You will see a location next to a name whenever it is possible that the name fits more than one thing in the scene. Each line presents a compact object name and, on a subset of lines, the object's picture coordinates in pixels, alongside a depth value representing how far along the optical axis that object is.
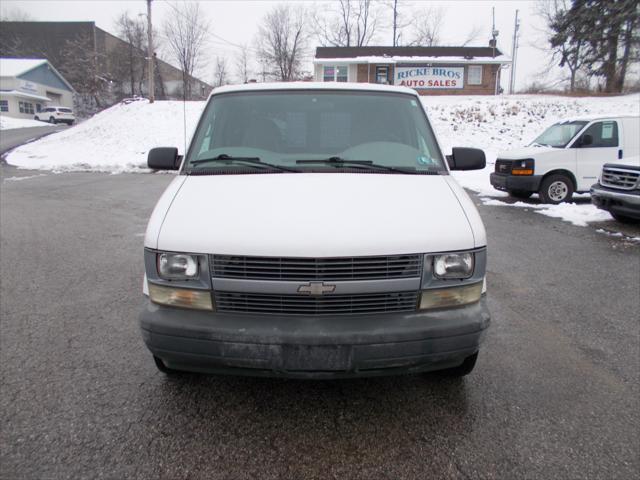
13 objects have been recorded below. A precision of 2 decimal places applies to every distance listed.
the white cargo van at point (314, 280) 2.28
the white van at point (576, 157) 10.24
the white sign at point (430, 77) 35.88
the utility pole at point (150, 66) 29.15
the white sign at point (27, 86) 51.25
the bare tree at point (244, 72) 60.47
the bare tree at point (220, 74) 60.69
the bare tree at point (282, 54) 54.59
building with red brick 35.78
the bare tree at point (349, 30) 55.81
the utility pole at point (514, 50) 50.88
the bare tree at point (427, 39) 57.03
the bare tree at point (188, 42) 50.38
